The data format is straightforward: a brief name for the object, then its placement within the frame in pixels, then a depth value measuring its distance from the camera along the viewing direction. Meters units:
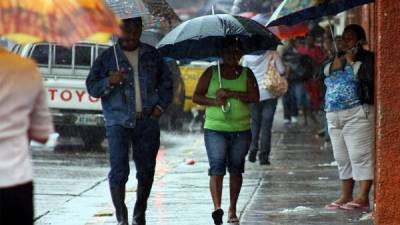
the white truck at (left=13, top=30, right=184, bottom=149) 32.18
